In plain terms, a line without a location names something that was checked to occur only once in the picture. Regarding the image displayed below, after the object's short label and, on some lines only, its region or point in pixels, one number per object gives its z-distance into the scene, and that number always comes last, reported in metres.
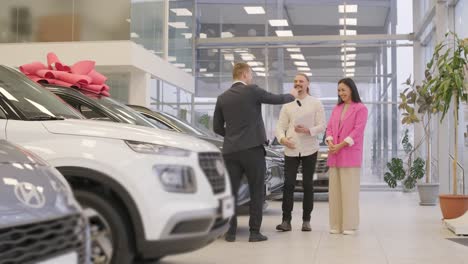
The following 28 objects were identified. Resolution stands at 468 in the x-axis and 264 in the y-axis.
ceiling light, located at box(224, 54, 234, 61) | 16.83
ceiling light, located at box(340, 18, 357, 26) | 16.42
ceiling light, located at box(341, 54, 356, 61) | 16.23
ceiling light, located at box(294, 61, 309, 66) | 16.45
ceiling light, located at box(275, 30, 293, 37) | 16.59
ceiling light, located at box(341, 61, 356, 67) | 16.20
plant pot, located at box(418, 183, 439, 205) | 10.34
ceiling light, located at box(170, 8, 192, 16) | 14.39
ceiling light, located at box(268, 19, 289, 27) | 16.70
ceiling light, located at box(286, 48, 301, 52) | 16.53
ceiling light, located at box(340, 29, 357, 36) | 16.34
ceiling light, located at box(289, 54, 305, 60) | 16.48
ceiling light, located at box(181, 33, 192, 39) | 15.51
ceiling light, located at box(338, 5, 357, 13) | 16.53
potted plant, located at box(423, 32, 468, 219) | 7.00
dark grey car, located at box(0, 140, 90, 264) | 1.75
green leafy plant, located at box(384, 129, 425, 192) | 13.09
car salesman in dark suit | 5.34
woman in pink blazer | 6.07
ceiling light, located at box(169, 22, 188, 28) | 14.12
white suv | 3.14
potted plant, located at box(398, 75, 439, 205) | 10.34
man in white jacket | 6.12
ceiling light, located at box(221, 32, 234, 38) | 16.75
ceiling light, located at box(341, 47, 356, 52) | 16.27
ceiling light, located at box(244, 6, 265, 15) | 16.91
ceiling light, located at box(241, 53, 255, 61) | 16.77
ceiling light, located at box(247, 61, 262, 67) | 16.72
